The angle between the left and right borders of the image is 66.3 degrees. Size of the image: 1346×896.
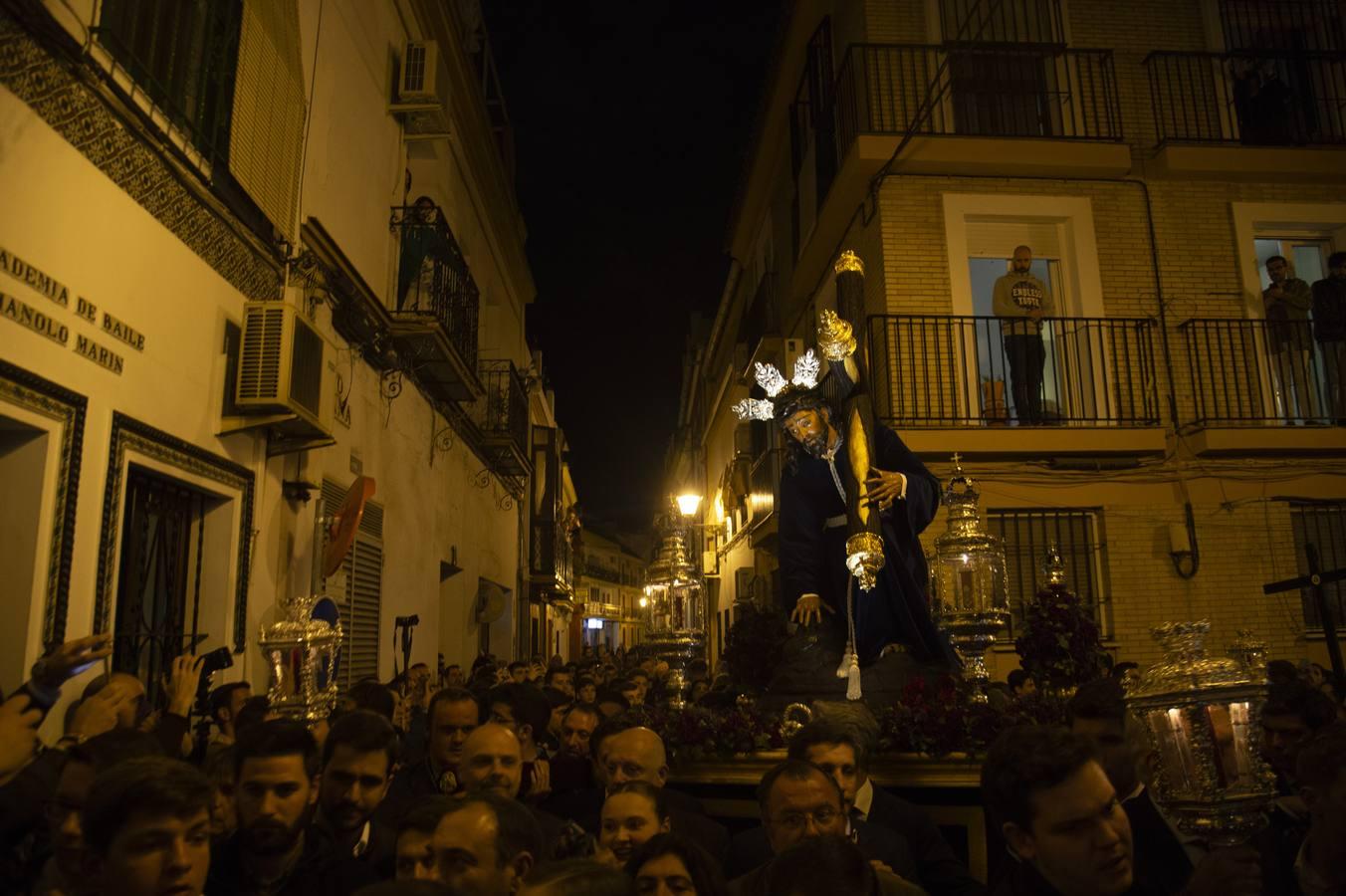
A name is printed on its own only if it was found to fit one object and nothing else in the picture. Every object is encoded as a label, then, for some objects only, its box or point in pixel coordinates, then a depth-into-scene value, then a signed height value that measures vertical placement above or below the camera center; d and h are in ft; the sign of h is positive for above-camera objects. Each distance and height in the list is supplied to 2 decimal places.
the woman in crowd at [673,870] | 9.32 -1.89
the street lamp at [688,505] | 30.71 +4.53
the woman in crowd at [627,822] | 11.35 -1.78
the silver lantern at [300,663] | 16.62 +0.04
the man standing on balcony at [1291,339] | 41.22 +12.12
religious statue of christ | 21.45 +2.97
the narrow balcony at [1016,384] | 38.47 +10.29
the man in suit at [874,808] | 13.48 -2.08
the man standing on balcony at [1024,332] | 39.93 +12.29
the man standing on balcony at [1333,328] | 40.09 +12.15
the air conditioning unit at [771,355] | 58.34 +18.02
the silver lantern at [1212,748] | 8.27 -0.80
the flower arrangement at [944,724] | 17.78 -1.20
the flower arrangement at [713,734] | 19.17 -1.40
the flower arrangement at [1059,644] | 25.82 +0.19
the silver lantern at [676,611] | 23.85 +1.10
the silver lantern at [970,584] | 19.70 +1.33
